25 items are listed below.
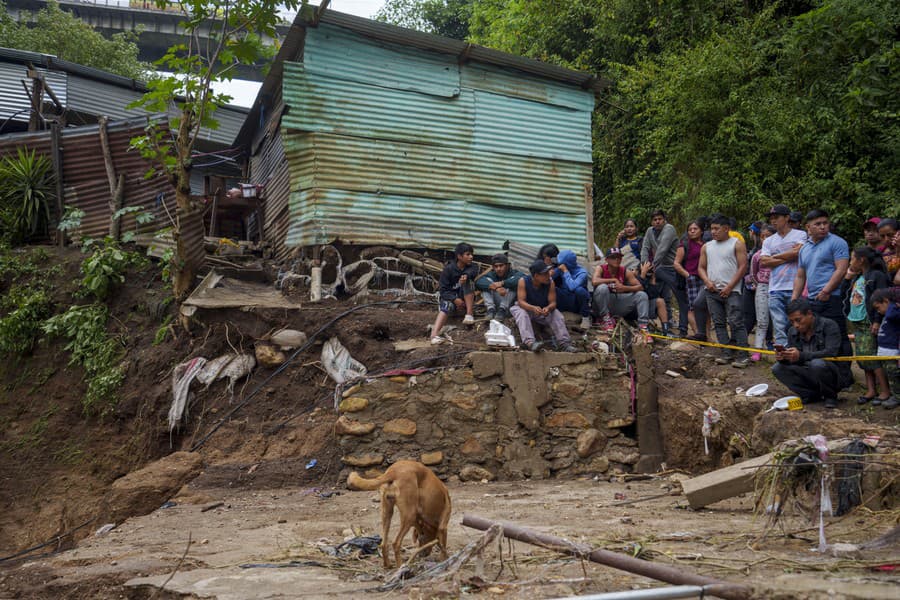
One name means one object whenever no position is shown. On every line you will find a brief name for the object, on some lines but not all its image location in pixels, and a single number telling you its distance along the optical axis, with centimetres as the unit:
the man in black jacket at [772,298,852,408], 718
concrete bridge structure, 2973
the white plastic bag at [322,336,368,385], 957
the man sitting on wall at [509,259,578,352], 936
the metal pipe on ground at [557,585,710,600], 301
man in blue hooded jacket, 1031
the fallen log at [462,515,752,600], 323
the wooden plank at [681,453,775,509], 577
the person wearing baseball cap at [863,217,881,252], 773
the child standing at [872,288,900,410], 686
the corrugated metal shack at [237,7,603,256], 1258
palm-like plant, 1436
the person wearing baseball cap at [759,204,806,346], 820
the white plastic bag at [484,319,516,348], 915
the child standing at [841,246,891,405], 717
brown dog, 456
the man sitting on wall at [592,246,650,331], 1026
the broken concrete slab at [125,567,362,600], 414
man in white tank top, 892
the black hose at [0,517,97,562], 847
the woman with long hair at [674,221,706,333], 970
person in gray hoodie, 1025
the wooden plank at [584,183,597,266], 1456
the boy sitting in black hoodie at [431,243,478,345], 1019
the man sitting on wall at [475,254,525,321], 1029
